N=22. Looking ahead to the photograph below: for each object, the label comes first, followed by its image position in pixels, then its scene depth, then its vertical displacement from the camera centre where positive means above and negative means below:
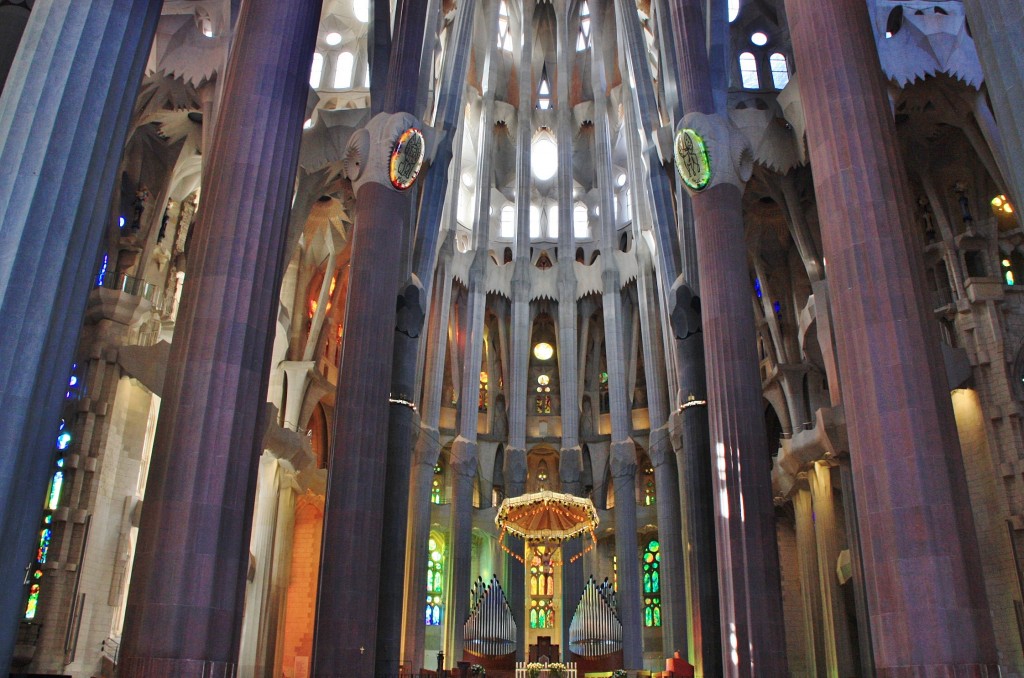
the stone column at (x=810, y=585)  21.73 +2.45
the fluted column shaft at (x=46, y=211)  6.34 +3.43
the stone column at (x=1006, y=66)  6.21 +4.39
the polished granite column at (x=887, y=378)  8.06 +3.06
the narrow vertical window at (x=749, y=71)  22.97 +15.60
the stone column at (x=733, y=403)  13.06 +4.48
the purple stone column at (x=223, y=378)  8.86 +3.23
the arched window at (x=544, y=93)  35.31 +22.93
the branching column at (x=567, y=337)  28.83 +11.77
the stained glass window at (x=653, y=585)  29.66 +3.25
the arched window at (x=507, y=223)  34.84 +17.65
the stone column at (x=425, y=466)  25.02 +6.26
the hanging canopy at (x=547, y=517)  21.92 +4.05
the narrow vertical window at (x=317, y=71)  24.62 +16.60
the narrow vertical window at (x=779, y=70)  22.72 +15.50
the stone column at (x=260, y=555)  20.27 +2.73
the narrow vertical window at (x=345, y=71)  24.84 +16.66
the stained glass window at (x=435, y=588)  29.89 +2.95
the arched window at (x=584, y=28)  34.69 +25.05
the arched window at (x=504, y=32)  34.75 +25.03
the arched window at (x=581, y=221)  34.69 +17.81
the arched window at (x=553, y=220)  35.48 +18.08
